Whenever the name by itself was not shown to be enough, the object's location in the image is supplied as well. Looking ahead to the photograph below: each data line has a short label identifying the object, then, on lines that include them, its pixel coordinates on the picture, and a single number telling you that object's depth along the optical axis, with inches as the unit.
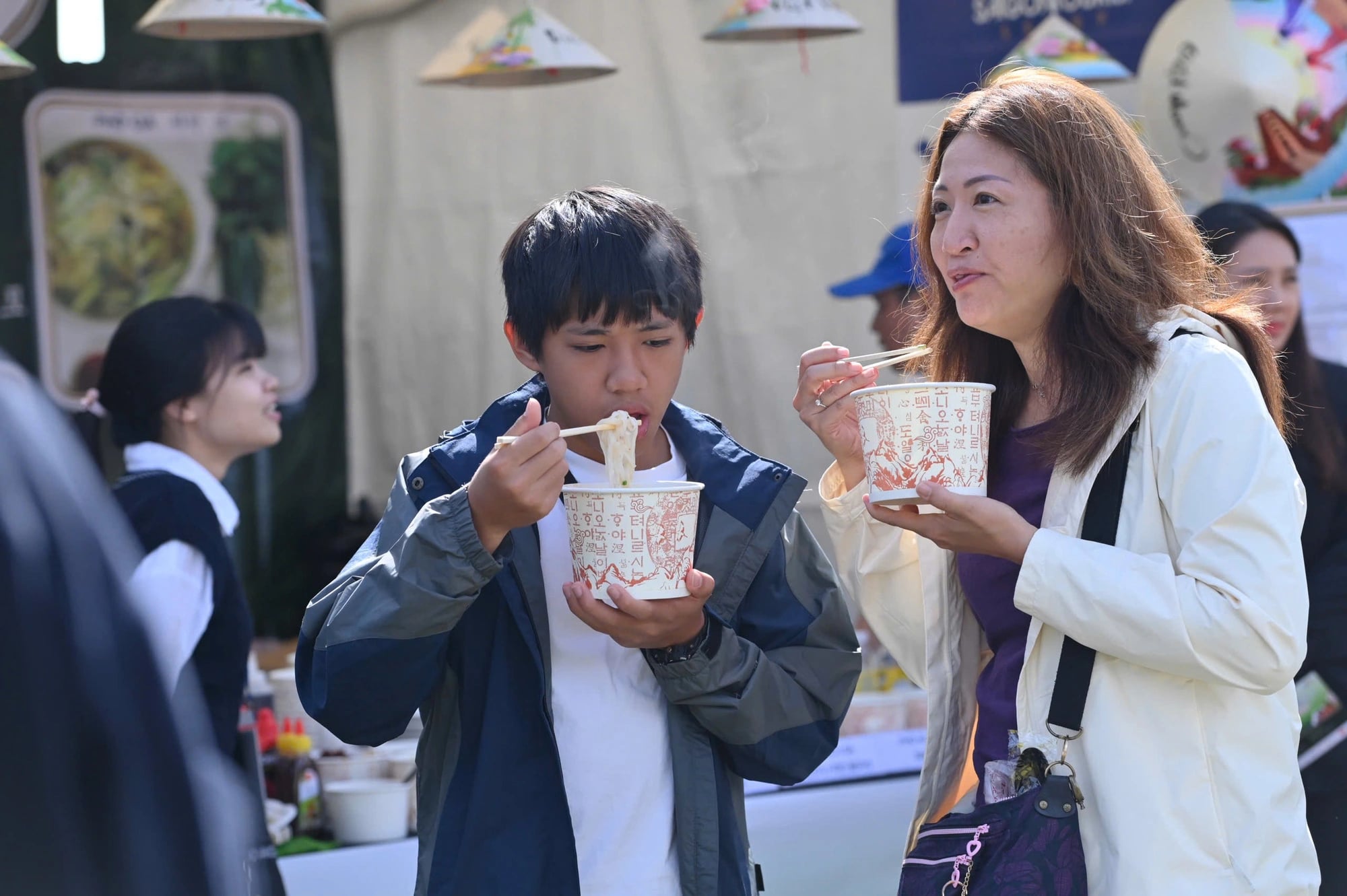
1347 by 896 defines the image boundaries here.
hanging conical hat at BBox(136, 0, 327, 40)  159.8
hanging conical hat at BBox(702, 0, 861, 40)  179.9
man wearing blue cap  212.2
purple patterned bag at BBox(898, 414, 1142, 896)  75.4
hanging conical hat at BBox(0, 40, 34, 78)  164.4
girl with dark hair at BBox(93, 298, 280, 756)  127.3
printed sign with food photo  208.4
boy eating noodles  74.2
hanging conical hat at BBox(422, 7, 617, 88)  171.5
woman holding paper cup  73.6
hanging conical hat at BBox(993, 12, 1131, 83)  192.9
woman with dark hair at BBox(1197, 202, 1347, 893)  131.3
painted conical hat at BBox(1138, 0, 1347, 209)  198.8
